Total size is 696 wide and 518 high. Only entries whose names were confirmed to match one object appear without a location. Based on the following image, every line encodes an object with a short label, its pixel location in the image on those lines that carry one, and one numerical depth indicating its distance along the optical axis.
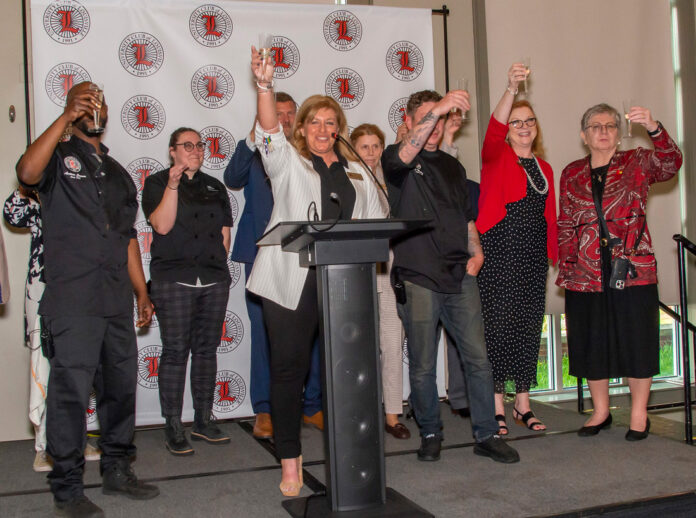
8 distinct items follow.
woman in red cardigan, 3.58
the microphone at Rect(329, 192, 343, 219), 2.08
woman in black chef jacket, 3.50
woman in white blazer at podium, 2.50
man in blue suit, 3.72
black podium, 2.20
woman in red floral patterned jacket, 3.48
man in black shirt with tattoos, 3.06
